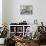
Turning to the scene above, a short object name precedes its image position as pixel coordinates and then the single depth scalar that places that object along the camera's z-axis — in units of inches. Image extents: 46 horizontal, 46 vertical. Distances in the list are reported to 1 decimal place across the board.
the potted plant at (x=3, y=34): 93.4
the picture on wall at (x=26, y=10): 168.7
